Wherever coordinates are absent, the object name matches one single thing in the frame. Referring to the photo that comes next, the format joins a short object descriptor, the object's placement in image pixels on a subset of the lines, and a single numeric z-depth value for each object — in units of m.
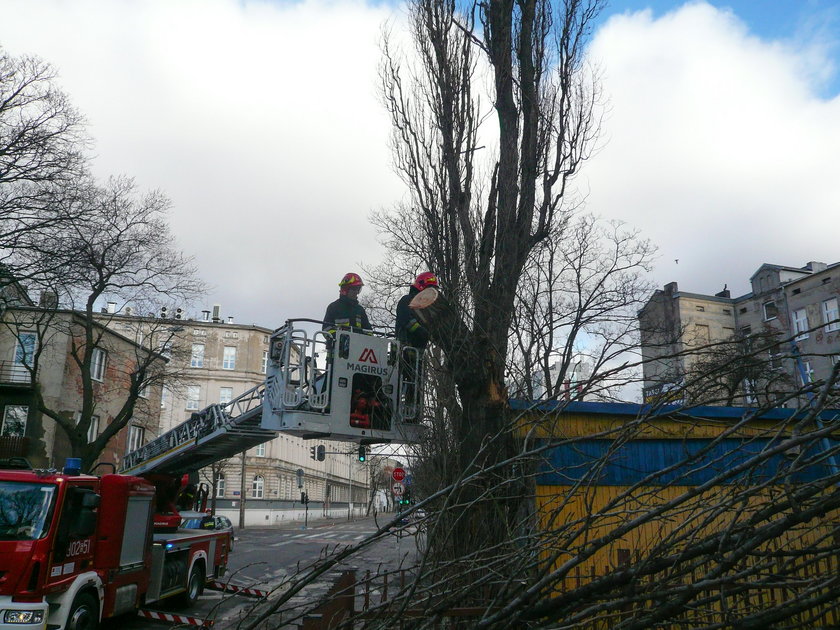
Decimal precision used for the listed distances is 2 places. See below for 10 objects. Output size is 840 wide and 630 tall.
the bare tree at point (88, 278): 17.91
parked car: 14.18
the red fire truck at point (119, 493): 8.20
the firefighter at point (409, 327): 9.02
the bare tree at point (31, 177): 17.41
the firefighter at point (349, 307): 9.44
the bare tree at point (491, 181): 7.93
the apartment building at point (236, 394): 57.66
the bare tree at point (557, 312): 13.45
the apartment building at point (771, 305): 37.28
